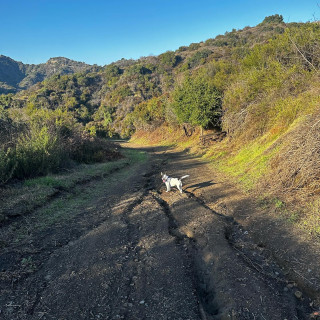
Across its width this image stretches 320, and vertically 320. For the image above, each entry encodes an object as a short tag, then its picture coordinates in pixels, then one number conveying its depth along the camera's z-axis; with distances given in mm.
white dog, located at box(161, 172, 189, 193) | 7664
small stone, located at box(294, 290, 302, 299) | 3037
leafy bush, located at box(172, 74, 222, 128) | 18406
